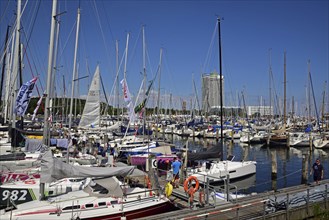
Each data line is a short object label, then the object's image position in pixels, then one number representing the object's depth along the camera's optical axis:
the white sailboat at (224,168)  24.12
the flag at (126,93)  31.89
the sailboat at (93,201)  12.68
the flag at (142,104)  30.34
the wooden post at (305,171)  23.45
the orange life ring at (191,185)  14.99
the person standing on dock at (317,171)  18.20
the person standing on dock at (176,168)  19.61
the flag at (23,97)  21.03
